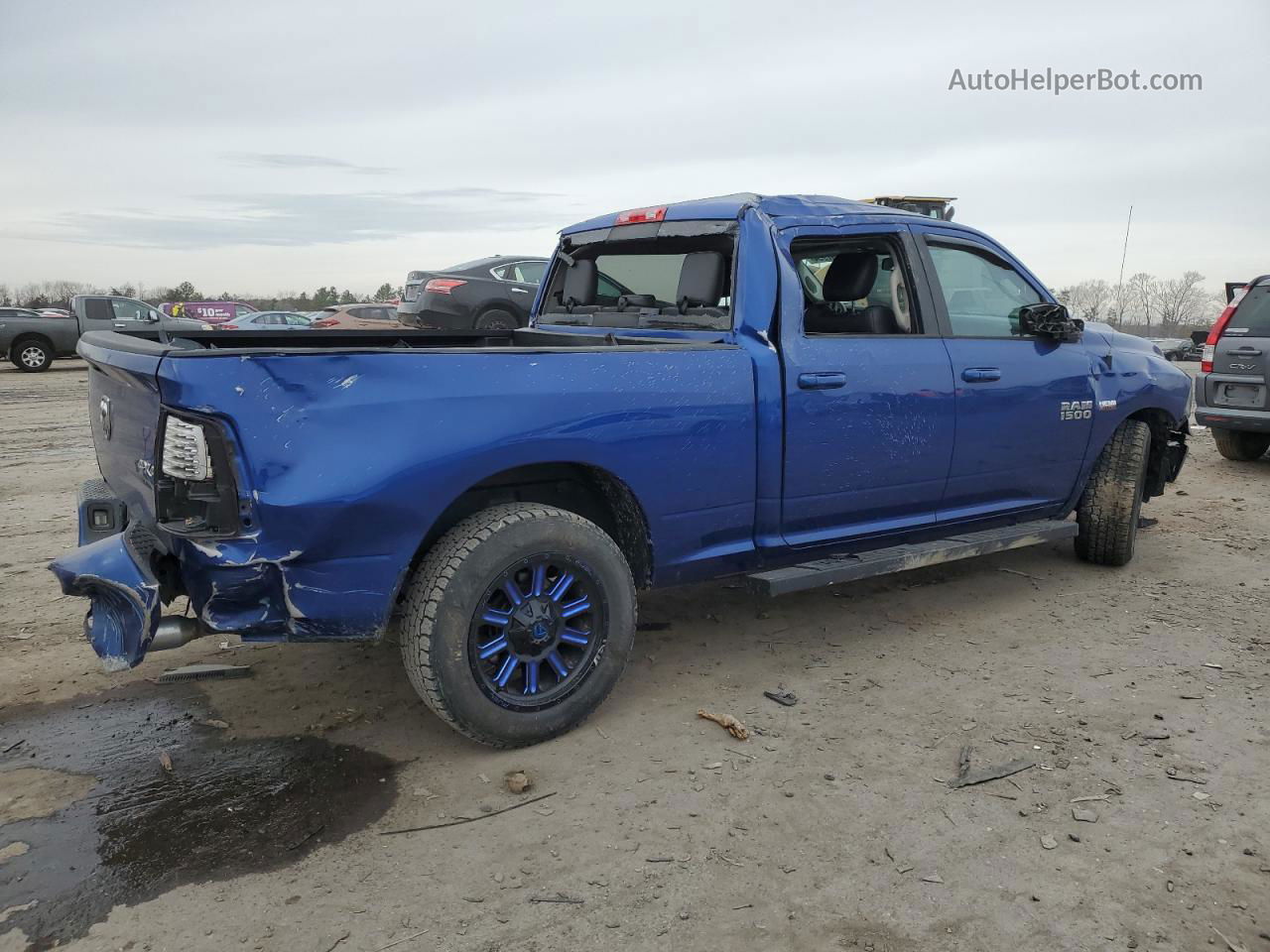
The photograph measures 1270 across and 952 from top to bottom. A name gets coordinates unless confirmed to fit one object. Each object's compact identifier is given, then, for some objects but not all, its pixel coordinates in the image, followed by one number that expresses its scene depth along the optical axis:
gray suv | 8.24
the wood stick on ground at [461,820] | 2.74
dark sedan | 11.06
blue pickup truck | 2.69
